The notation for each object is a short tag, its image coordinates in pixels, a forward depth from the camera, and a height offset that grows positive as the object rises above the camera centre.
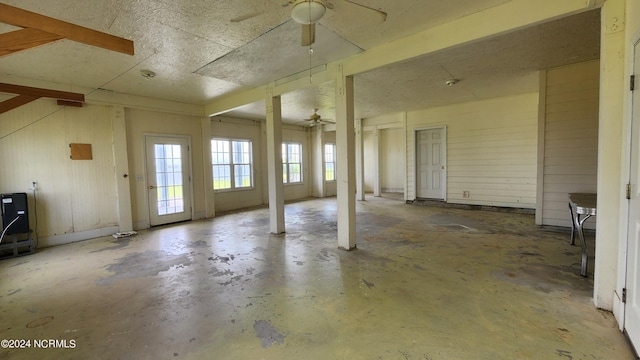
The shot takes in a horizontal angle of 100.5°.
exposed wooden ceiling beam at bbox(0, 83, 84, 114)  3.90 +1.23
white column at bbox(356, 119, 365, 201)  8.94 +0.17
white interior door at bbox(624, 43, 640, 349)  1.76 -0.55
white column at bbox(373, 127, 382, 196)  9.23 +0.54
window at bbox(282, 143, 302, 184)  9.39 +0.20
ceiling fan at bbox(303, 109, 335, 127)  6.46 +1.52
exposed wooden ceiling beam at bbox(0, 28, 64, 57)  1.96 +1.04
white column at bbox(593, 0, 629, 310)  2.10 +0.10
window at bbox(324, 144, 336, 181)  10.50 +0.19
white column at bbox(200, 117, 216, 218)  6.65 +0.10
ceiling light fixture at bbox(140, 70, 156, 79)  4.07 +1.53
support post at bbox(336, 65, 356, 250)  3.77 +0.12
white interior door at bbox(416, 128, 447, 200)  7.38 +0.01
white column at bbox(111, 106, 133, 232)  5.26 +0.08
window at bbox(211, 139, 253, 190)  7.49 +0.15
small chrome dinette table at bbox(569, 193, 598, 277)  2.57 -0.47
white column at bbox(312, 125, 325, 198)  10.00 +0.19
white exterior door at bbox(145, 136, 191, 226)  5.82 -0.19
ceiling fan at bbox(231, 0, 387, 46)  1.99 +1.20
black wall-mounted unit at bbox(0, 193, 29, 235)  3.97 -0.56
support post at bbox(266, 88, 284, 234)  4.79 +0.11
